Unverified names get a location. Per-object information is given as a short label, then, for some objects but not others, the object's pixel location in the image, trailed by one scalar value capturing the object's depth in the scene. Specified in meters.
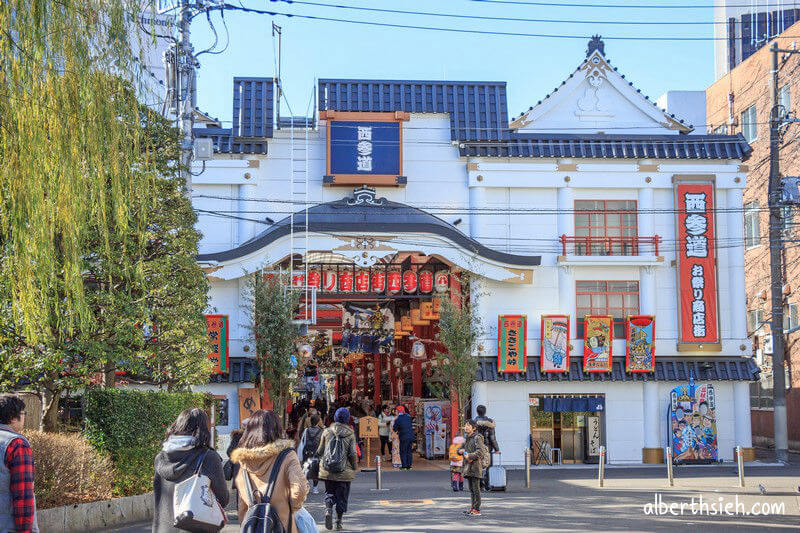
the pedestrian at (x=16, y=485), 7.29
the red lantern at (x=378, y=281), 29.50
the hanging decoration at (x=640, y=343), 29.61
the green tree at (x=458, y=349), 28.20
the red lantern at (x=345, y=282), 29.28
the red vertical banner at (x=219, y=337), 28.38
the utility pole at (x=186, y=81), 19.50
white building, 29.59
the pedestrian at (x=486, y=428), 19.16
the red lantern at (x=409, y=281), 29.58
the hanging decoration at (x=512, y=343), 29.22
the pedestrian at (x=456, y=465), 21.21
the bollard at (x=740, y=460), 21.20
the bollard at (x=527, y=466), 21.63
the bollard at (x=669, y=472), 22.29
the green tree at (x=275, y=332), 27.78
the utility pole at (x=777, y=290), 29.31
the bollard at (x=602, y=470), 21.28
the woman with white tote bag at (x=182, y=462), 7.69
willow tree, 10.08
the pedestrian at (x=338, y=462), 14.57
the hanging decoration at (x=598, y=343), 29.56
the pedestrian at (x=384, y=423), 29.33
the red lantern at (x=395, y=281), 29.41
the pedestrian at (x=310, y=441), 18.61
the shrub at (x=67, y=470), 13.30
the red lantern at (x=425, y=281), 29.72
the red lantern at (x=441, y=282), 29.81
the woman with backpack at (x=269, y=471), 7.81
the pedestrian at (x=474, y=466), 16.77
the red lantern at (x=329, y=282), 29.23
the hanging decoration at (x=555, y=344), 29.36
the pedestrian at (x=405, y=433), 27.41
